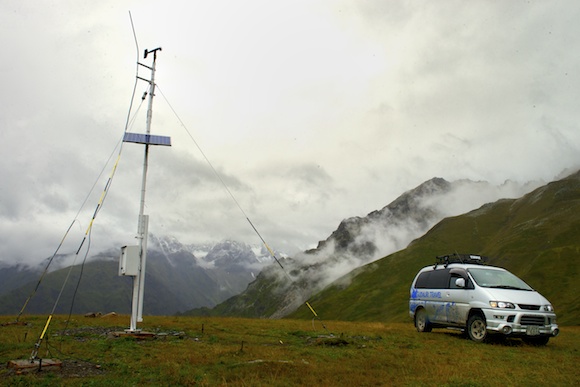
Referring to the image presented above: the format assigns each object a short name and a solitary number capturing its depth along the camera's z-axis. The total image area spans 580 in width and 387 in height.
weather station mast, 18.16
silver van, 16.55
